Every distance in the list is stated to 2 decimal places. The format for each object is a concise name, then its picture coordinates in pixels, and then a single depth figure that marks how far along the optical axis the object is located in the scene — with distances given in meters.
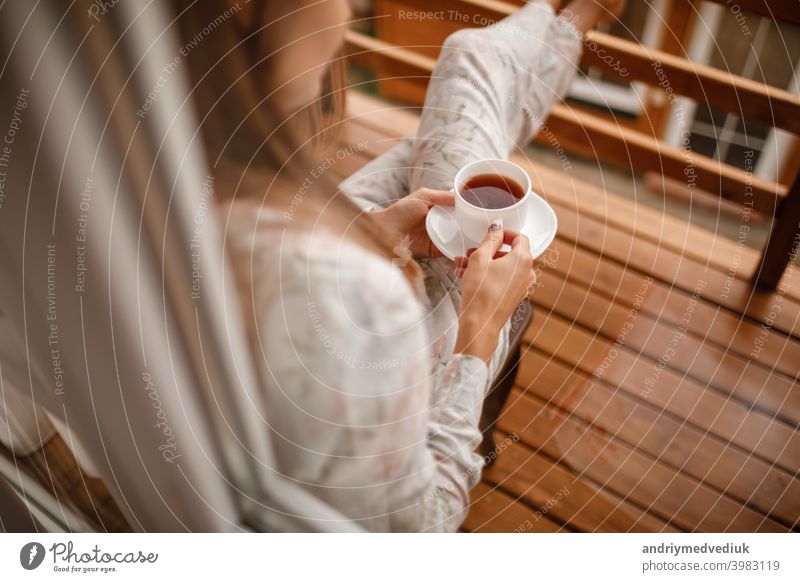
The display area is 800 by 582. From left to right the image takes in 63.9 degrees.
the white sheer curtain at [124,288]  0.42
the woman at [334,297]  0.49
